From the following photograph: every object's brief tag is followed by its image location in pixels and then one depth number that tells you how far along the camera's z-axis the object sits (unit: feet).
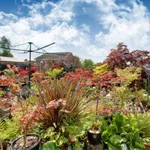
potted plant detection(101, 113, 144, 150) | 7.80
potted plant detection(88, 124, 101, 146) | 7.57
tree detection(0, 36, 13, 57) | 78.94
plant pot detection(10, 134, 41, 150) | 7.12
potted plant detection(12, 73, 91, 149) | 7.47
